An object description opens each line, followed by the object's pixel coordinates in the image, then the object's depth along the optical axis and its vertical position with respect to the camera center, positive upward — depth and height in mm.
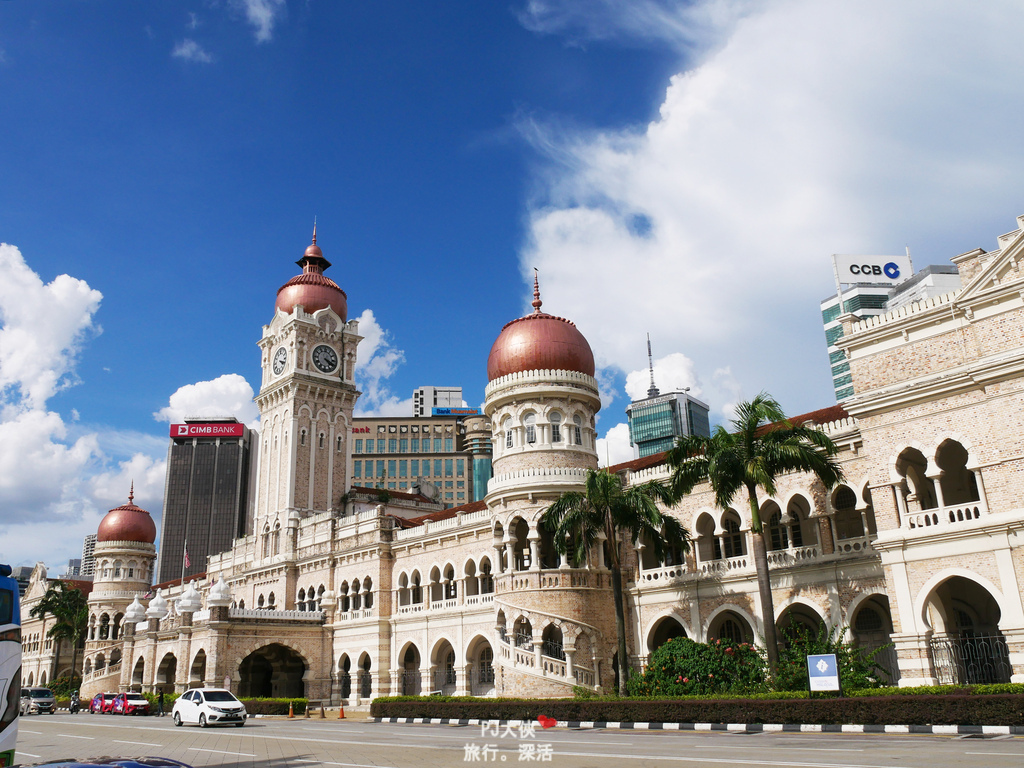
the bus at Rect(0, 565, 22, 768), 11172 +327
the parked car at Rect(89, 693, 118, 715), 40719 -898
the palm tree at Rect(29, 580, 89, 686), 65812 +5453
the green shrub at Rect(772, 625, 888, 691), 21094 -364
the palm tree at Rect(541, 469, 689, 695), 26641 +4451
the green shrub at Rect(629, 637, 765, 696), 24219 -385
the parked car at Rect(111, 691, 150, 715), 38719 -950
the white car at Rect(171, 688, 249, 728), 26969 -894
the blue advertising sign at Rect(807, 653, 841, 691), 19438 -468
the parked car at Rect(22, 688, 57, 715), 45406 -775
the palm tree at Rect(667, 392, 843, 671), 22750 +5129
